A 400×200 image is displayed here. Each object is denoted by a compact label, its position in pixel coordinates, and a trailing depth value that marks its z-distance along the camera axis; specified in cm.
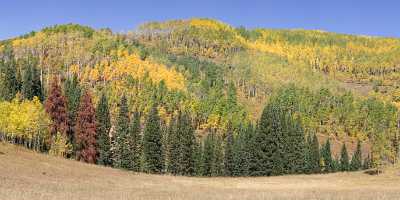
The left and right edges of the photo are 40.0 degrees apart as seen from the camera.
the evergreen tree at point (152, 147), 10700
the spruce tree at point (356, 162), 15350
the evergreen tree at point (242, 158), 11300
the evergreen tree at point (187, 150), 11044
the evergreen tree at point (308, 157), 11987
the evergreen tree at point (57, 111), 9925
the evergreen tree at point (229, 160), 11619
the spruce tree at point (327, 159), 14462
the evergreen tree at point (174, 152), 10969
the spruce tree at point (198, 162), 11408
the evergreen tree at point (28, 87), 13862
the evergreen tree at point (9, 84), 13875
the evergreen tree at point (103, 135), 10257
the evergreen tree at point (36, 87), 14400
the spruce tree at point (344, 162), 15218
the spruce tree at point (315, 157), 12774
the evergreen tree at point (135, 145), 10712
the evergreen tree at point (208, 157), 11671
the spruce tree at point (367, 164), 15845
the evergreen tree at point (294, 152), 10594
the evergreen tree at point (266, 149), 10262
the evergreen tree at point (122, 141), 10650
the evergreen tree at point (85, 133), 9931
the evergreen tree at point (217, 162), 11718
